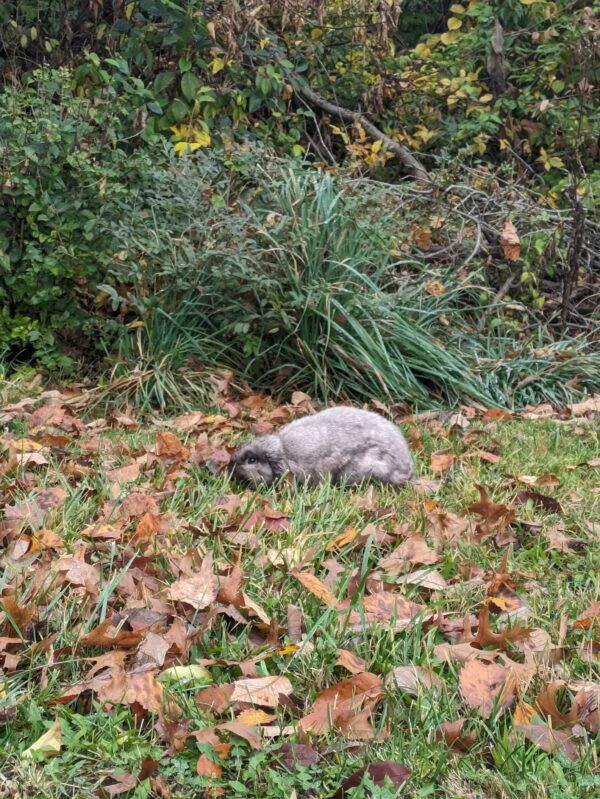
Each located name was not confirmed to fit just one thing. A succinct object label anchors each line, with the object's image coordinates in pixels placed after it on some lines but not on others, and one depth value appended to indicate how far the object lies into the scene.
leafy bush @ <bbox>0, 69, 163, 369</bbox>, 6.88
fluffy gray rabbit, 4.51
